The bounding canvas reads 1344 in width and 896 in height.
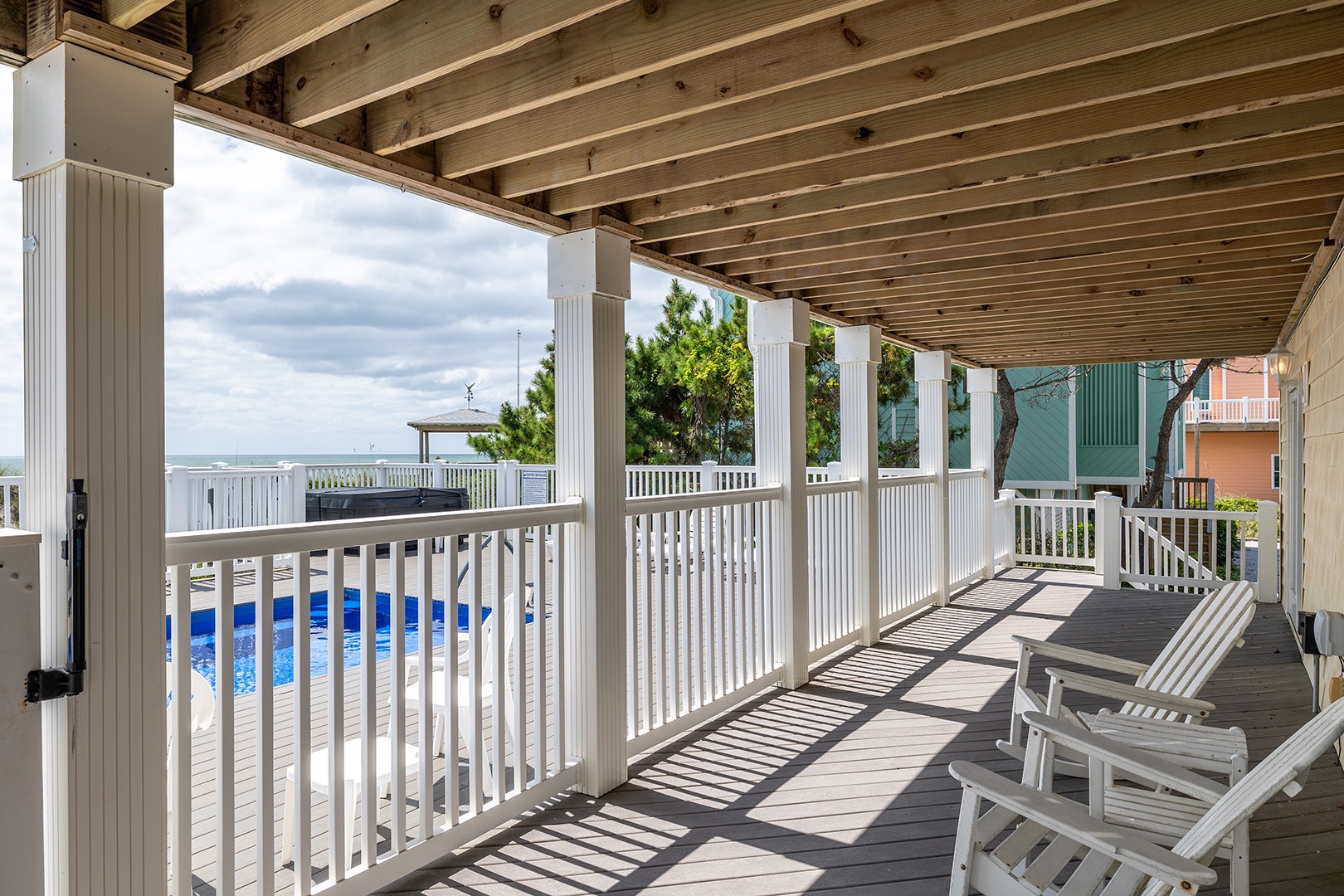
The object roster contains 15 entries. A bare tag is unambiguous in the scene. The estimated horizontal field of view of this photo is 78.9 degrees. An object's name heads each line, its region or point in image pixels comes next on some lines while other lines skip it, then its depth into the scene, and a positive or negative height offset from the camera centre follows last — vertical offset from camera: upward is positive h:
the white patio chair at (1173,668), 2.95 -0.88
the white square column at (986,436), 8.86 +0.15
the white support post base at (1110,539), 8.32 -0.94
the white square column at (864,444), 5.90 +0.05
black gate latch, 1.68 -0.27
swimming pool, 6.85 -1.76
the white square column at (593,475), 3.31 -0.09
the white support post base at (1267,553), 7.33 -0.99
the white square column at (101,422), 1.71 +0.08
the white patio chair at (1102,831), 1.69 -0.85
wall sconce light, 6.30 +0.65
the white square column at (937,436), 7.34 +0.12
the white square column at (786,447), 4.81 +0.02
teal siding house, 13.05 +0.28
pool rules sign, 11.84 -0.45
